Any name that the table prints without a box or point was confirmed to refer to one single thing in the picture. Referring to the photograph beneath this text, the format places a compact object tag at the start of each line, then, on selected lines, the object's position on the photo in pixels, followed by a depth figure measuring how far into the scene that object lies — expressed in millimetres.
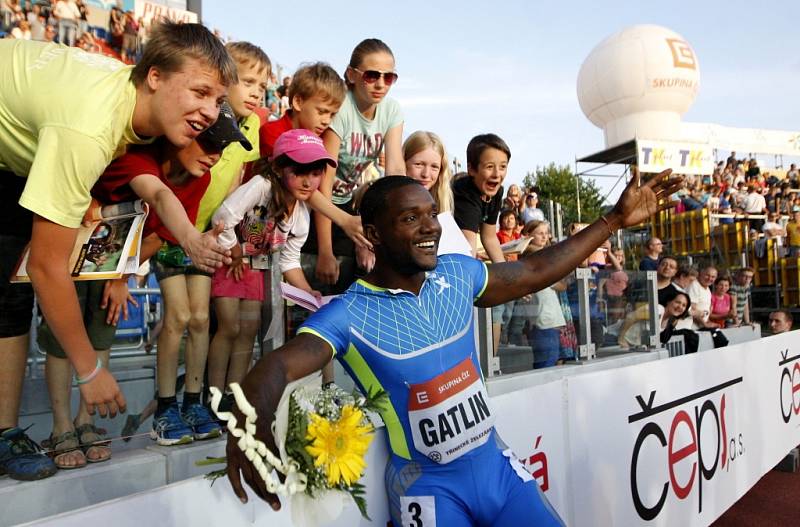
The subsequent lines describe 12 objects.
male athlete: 2275
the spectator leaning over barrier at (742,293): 9906
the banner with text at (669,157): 25406
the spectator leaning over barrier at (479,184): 4434
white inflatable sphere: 30484
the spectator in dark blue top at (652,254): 9117
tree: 47594
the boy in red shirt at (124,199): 2389
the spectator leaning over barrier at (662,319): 6395
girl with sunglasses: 3902
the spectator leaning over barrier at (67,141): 1915
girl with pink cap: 3221
